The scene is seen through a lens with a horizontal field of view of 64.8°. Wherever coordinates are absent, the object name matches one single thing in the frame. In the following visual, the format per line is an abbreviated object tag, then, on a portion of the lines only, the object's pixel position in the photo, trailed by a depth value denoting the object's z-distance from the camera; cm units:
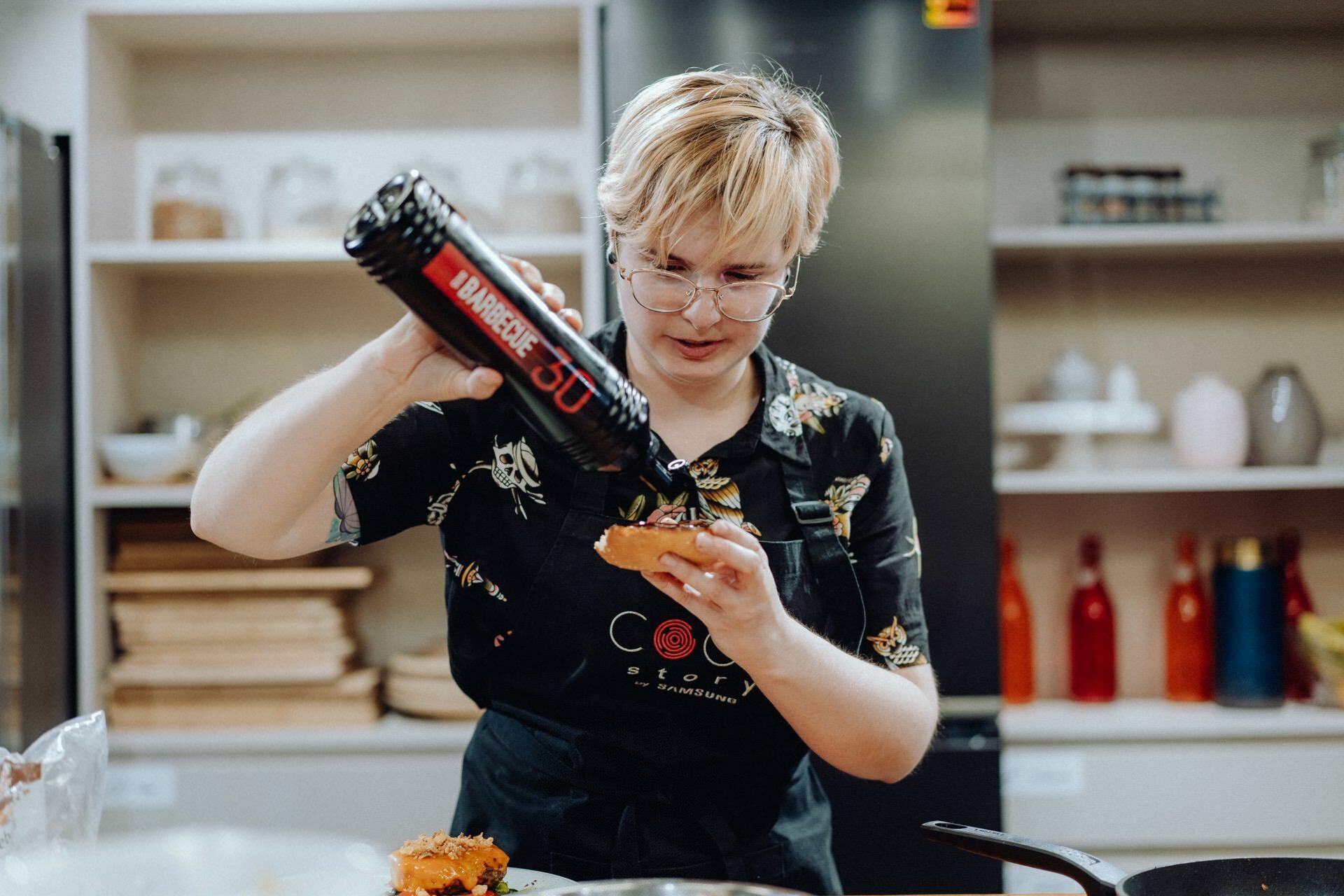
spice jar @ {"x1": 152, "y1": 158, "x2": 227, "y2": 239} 217
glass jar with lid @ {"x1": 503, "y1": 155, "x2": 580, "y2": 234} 218
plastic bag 76
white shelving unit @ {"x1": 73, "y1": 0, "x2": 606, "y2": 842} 230
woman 98
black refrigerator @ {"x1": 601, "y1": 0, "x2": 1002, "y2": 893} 196
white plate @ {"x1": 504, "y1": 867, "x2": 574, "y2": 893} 84
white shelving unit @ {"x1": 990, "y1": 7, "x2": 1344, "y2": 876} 241
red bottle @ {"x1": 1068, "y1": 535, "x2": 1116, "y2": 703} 228
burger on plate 79
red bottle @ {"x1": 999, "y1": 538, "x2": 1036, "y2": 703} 224
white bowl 211
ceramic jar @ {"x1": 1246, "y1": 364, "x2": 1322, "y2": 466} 220
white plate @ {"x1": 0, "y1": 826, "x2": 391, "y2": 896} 61
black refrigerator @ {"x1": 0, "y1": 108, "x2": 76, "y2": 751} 193
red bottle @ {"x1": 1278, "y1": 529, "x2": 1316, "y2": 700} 226
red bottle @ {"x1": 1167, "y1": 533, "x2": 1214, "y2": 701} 227
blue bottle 216
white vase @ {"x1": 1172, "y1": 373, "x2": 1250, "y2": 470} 221
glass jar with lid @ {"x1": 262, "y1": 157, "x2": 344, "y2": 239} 216
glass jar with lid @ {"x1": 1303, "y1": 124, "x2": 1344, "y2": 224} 216
